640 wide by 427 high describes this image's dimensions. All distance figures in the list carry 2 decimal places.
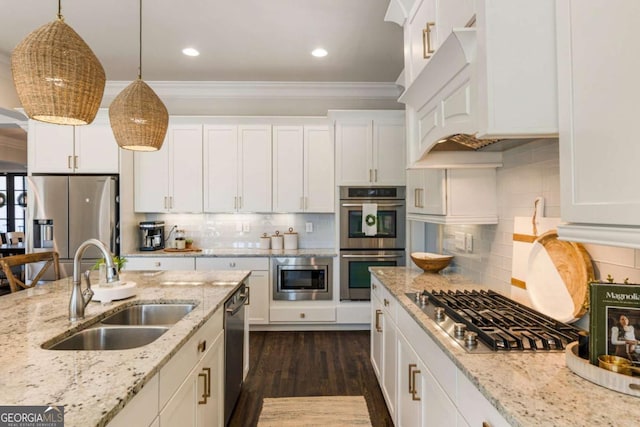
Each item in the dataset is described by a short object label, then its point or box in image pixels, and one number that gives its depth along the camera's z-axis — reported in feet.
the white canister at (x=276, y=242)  14.46
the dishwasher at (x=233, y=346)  7.06
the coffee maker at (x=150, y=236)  13.76
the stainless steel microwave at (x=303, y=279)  13.33
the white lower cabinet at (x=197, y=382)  4.22
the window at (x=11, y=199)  29.25
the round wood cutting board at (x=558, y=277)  4.88
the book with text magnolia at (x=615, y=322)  3.34
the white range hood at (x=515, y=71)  3.70
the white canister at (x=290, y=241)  14.56
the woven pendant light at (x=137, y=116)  6.43
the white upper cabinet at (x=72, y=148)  13.07
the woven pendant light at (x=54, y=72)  4.36
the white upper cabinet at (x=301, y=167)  14.05
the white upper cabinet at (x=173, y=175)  13.96
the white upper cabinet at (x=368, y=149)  13.43
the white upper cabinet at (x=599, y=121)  2.66
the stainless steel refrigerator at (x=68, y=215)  12.62
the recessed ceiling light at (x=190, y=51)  11.67
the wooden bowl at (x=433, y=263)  9.02
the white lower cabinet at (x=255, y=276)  13.24
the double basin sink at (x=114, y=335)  4.85
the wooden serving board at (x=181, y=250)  14.06
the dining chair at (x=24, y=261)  7.30
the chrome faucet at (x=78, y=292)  5.11
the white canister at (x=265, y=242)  14.70
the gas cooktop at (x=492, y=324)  4.15
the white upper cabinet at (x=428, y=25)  4.68
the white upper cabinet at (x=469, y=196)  7.64
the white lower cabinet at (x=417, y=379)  3.74
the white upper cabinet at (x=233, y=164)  14.05
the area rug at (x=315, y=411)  7.74
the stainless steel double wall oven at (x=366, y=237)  13.23
